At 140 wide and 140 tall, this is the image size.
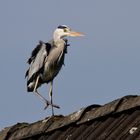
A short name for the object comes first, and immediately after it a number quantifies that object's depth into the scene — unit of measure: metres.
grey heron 26.71
